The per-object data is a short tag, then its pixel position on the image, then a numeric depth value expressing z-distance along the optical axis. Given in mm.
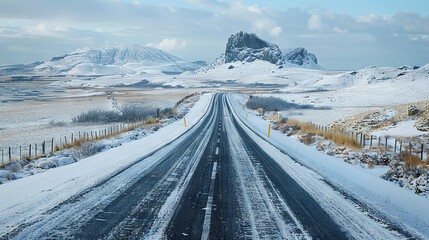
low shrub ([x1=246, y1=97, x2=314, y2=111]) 63812
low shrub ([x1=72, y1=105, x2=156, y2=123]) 46781
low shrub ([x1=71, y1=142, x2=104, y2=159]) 16656
